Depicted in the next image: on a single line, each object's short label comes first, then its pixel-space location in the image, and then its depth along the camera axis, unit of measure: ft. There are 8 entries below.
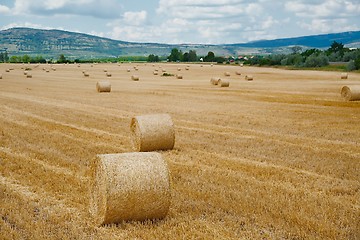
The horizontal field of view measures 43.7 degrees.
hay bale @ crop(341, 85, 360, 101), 85.87
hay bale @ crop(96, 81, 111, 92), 104.06
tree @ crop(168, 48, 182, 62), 469.57
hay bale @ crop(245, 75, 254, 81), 158.19
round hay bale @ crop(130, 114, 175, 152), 44.80
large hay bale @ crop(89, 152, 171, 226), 25.40
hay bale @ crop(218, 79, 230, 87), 124.52
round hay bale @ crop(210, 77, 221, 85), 130.33
